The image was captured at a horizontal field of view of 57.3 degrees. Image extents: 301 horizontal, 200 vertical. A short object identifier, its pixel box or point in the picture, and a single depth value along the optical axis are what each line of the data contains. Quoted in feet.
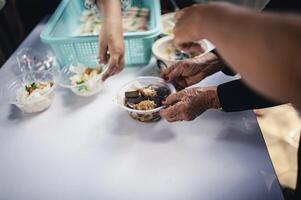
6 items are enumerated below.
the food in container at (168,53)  3.81
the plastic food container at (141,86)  3.12
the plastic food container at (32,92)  3.42
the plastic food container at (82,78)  3.61
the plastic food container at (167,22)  4.40
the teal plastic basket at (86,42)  3.78
